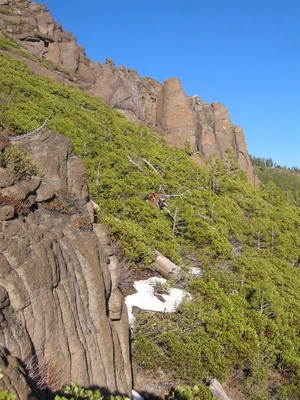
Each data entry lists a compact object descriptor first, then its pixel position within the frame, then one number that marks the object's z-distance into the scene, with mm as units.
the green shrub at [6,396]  2703
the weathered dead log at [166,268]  11680
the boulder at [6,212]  5083
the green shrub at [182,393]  5273
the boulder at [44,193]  6632
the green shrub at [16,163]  6426
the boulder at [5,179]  5969
